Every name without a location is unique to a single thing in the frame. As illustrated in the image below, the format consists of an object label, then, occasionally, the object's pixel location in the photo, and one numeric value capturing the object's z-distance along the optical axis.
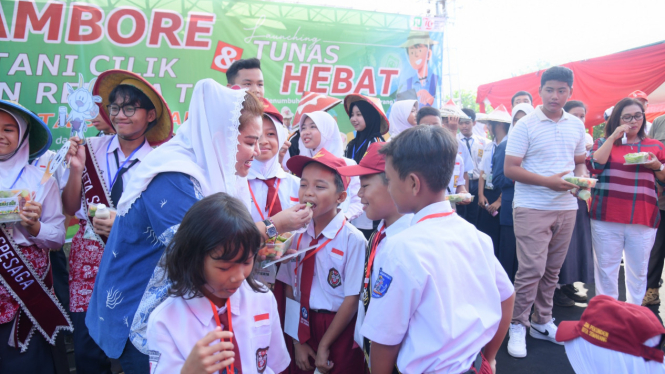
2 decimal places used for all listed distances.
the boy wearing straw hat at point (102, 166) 2.18
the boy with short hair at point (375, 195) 2.04
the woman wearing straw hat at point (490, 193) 5.02
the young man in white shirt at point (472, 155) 5.51
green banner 4.14
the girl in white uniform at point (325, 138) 3.30
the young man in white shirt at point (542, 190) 3.19
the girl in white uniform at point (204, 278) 1.18
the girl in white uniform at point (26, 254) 2.15
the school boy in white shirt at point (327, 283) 2.04
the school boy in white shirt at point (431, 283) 1.30
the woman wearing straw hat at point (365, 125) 3.84
